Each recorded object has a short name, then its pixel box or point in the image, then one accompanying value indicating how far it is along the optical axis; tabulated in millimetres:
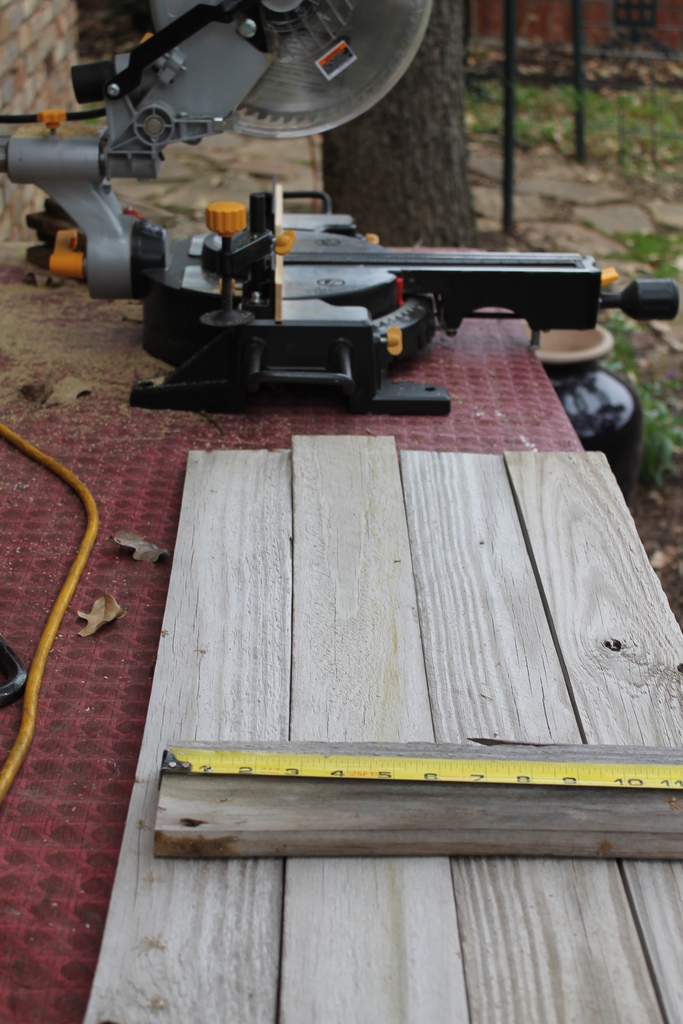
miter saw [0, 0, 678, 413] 2031
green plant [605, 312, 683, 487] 3902
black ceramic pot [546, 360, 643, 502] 2883
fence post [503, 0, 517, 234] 5539
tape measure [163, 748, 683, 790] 1157
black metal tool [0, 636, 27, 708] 1334
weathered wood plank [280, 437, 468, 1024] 981
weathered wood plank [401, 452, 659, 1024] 988
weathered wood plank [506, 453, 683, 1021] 1083
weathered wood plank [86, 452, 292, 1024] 976
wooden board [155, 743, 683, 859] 1097
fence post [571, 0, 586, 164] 6289
